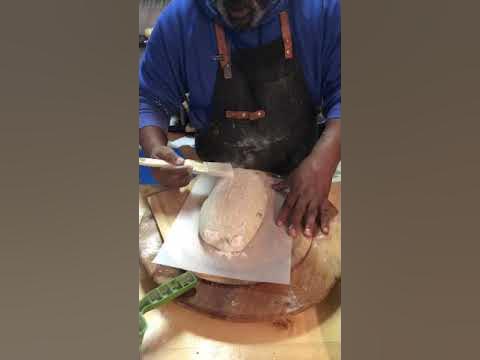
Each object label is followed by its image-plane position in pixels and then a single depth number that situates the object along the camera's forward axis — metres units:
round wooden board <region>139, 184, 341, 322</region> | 0.65
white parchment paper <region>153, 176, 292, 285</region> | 0.70
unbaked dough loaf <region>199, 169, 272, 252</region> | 0.73
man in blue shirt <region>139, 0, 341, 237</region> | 0.66
